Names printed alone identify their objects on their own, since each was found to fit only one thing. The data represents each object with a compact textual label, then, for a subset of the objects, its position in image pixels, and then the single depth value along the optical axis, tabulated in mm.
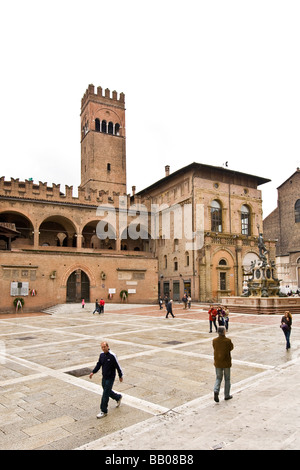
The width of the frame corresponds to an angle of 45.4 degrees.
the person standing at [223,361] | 7195
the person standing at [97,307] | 30388
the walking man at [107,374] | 6524
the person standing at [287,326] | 12383
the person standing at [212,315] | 17073
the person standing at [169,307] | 24073
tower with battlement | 52938
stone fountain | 27078
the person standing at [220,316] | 16141
